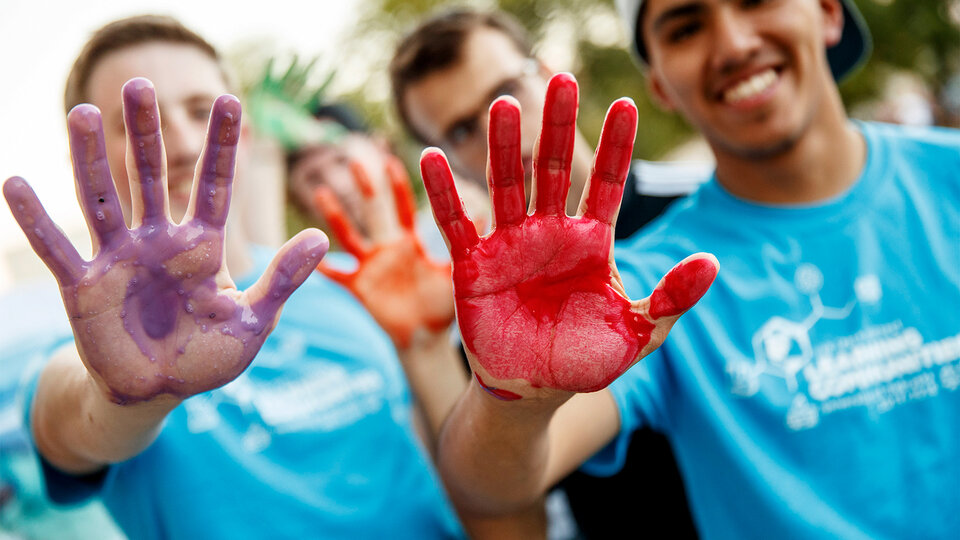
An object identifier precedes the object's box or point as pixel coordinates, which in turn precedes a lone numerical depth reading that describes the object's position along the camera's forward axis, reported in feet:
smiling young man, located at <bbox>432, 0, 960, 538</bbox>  4.67
